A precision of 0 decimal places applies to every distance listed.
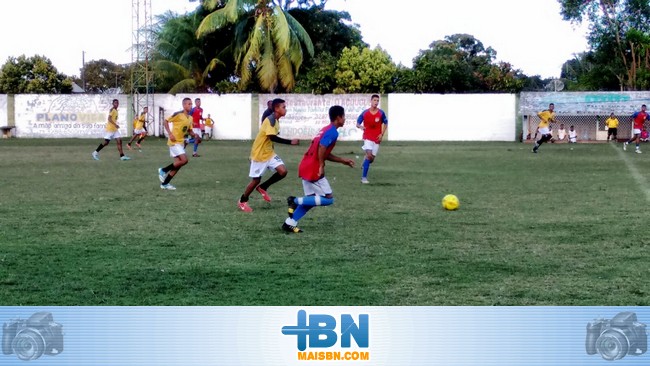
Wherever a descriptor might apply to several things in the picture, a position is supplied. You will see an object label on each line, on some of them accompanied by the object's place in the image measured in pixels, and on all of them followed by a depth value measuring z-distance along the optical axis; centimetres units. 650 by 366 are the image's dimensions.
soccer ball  1299
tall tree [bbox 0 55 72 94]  6228
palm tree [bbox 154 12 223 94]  4853
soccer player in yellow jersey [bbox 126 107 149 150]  3322
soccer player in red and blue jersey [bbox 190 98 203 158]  2998
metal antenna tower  4378
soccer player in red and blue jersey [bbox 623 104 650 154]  3171
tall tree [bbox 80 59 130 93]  9069
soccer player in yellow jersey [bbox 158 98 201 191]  1638
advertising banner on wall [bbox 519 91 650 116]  4253
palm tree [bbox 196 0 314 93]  4519
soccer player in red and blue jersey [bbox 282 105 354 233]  1051
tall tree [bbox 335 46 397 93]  4769
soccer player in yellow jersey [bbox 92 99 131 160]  2556
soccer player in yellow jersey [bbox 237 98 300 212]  1300
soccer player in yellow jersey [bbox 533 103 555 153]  3025
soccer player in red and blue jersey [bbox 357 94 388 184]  1830
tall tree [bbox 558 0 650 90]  5203
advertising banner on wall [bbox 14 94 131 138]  4628
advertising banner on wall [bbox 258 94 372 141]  4488
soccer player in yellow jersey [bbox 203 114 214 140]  4444
